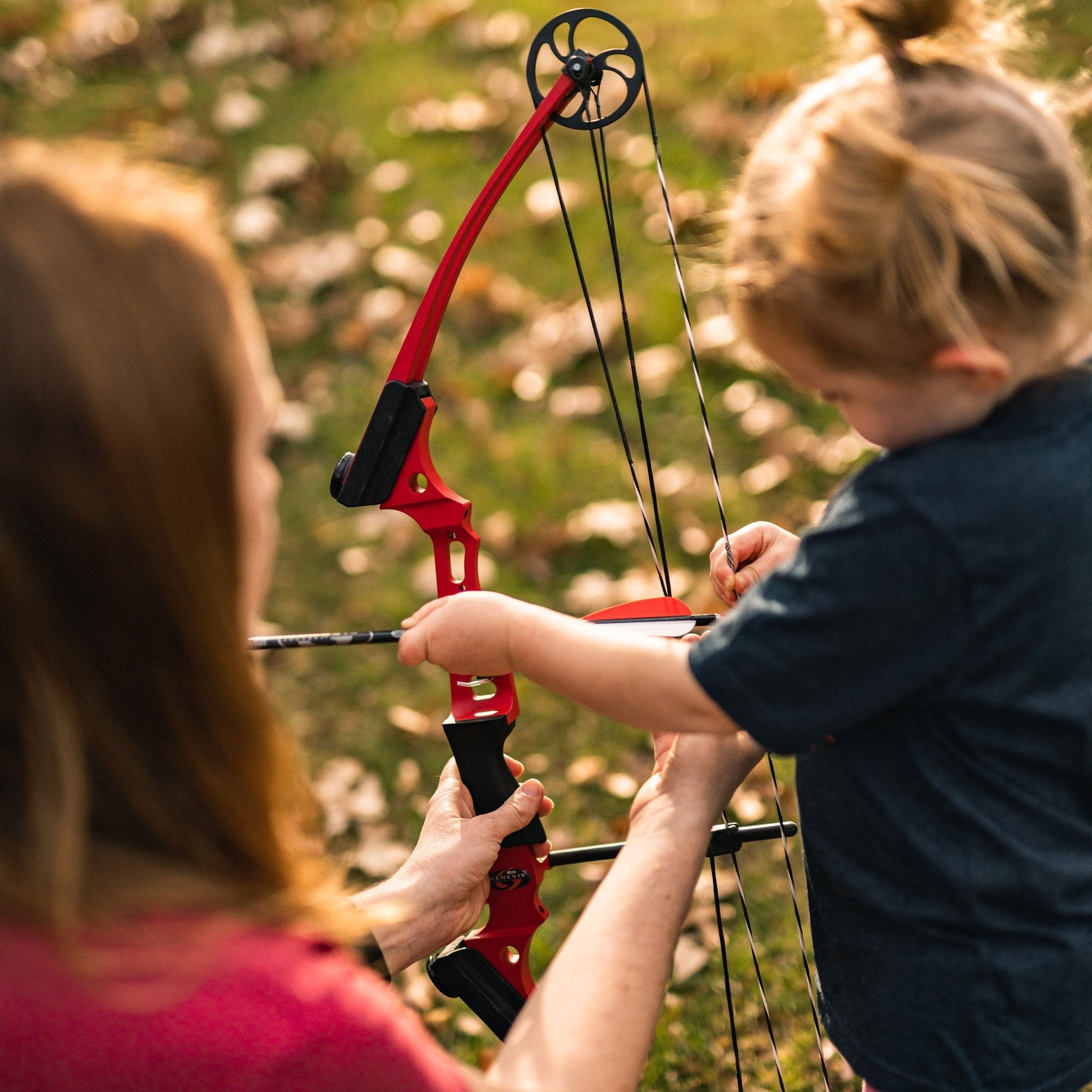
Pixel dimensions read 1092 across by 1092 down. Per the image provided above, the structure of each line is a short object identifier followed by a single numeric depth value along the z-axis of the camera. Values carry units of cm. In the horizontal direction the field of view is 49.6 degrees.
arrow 114
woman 68
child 86
